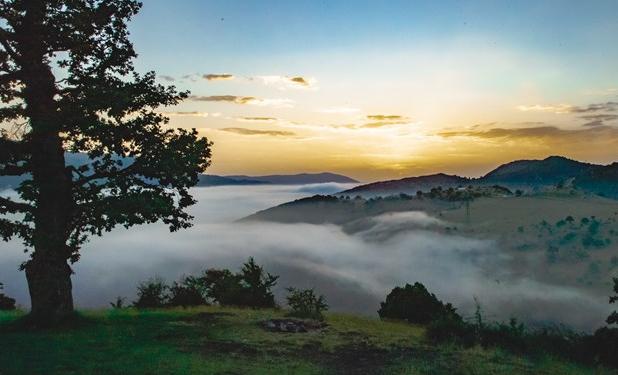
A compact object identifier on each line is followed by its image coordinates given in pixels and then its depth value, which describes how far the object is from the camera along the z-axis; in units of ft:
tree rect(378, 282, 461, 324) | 107.45
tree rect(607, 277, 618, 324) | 74.74
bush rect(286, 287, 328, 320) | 98.17
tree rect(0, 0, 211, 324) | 71.77
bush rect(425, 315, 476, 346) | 73.31
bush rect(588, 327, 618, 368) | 71.56
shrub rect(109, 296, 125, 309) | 106.01
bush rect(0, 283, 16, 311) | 111.55
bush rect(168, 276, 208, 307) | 107.14
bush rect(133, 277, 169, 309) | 103.71
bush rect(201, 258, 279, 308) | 107.85
